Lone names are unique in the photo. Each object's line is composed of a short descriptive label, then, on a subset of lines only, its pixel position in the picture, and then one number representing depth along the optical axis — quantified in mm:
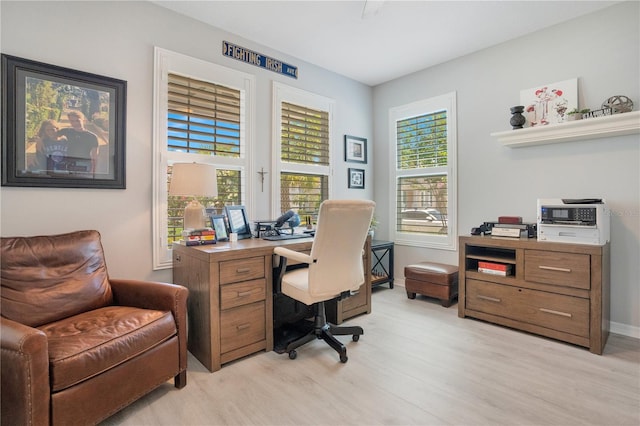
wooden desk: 2145
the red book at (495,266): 2859
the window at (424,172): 3801
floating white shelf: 2508
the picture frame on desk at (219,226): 2656
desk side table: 4026
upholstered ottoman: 3418
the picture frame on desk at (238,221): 2748
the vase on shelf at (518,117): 3107
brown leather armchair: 1333
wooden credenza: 2407
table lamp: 2408
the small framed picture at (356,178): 4234
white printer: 2434
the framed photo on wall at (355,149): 4184
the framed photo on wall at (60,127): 2014
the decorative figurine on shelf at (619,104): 2607
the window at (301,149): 3455
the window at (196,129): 2631
